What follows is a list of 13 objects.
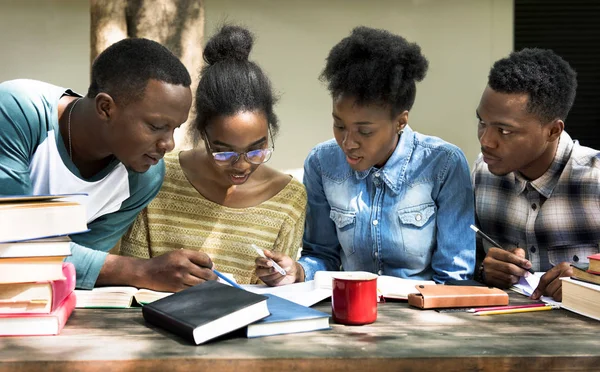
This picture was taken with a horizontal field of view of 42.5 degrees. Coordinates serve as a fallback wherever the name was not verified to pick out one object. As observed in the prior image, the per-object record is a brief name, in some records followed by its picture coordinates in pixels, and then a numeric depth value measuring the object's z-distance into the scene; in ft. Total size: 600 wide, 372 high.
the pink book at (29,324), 6.80
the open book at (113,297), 7.93
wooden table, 6.15
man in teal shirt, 8.59
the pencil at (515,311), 7.74
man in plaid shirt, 10.27
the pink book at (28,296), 6.92
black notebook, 6.56
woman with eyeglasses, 10.40
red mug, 7.23
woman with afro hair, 10.05
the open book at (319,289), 8.20
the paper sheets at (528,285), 8.81
